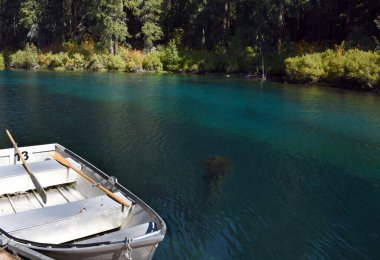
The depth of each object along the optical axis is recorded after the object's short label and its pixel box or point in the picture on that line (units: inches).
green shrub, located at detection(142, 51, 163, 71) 2409.0
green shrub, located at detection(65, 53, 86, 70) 2415.1
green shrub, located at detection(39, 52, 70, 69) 2448.3
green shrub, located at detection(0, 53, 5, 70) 2506.6
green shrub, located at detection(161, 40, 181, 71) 2410.2
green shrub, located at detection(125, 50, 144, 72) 2378.2
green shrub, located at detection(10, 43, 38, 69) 2466.8
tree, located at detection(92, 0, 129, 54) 2341.3
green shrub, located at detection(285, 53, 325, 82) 1802.4
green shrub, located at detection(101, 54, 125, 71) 2381.9
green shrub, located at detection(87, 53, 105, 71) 2383.1
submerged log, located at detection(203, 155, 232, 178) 661.3
